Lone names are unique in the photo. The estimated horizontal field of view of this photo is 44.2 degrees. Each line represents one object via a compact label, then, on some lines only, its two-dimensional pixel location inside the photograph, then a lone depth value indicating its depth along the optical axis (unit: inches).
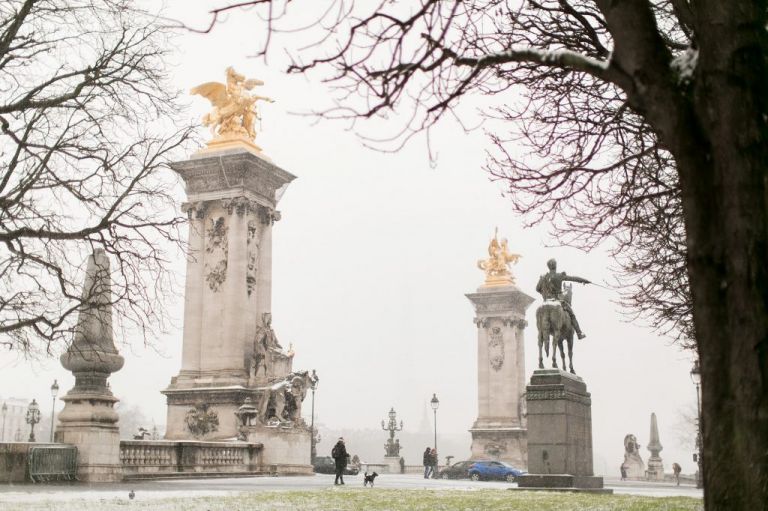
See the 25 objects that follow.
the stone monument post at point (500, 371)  2390.5
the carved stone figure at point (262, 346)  1566.2
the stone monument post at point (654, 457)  2650.1
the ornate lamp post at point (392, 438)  2495.9
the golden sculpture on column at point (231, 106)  1691.7
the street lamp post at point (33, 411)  2078.0
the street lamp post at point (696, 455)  1479.6
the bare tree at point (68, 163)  589.9
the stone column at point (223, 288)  1556.3
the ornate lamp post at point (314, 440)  1680.0
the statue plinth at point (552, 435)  967.6
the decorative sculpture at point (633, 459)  2706.7
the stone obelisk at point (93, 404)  881.5
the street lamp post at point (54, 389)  2183.8
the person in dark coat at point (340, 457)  1171.9
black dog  1107.9
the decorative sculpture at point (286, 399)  1446.9
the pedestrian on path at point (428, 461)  2034.3
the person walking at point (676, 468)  2341.7
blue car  1927.9
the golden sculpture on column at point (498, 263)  2618.1
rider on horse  1096.8
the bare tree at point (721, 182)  209.5
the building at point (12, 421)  7217.0
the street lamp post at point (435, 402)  2518.5
